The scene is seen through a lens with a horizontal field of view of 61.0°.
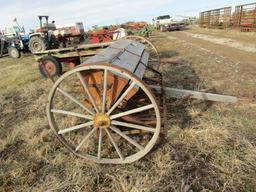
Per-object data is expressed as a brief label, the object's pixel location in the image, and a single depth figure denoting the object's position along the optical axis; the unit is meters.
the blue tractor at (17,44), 13.63
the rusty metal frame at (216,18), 20.23
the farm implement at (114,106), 2.40
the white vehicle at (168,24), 24.41
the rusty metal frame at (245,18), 15.28
